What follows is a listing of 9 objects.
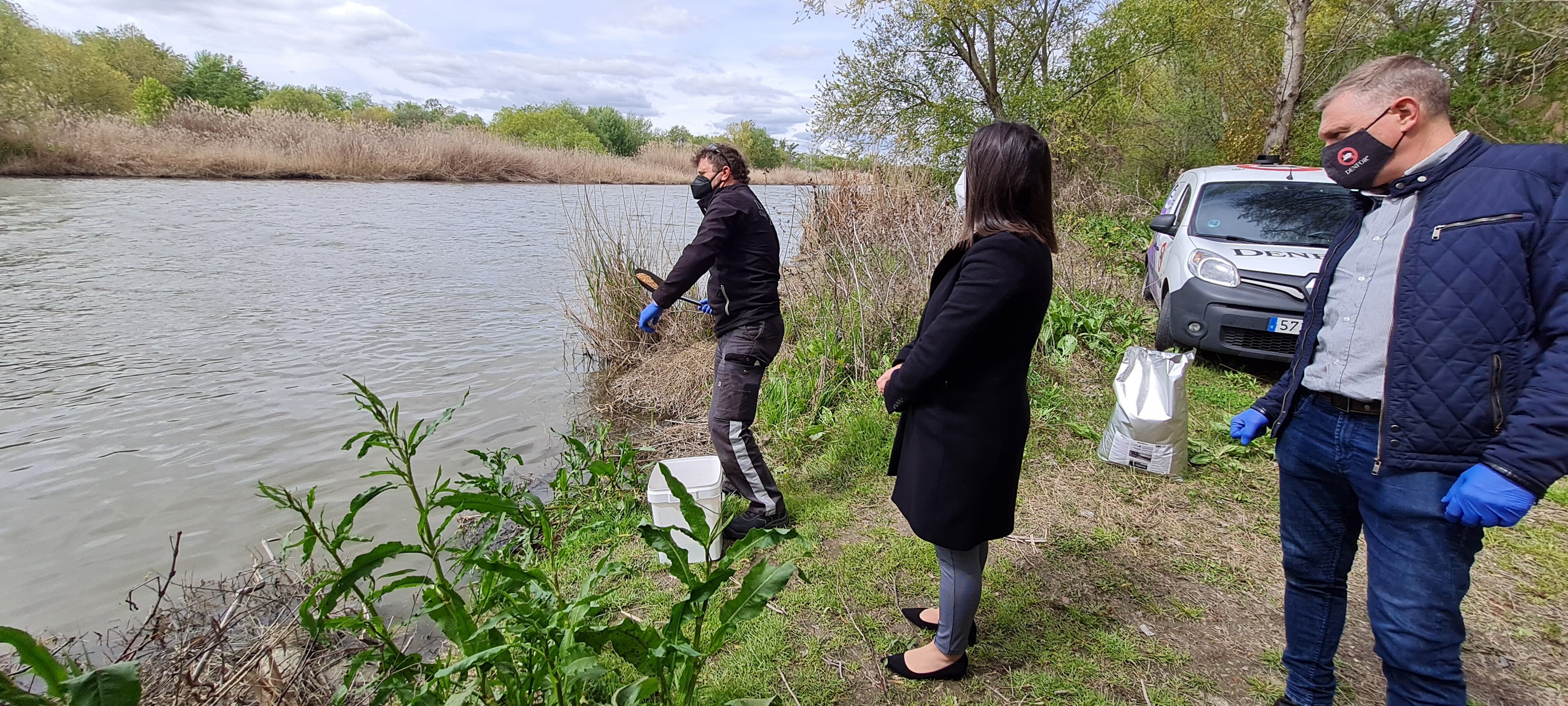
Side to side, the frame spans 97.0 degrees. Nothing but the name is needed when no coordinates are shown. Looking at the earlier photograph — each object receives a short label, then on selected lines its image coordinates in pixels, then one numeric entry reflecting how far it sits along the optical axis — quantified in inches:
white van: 200.7
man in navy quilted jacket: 57.1
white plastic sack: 147.5
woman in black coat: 74.4
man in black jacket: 135.6
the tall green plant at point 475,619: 63.0
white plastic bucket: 125.5
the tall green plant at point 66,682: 43.6
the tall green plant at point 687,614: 66.9
